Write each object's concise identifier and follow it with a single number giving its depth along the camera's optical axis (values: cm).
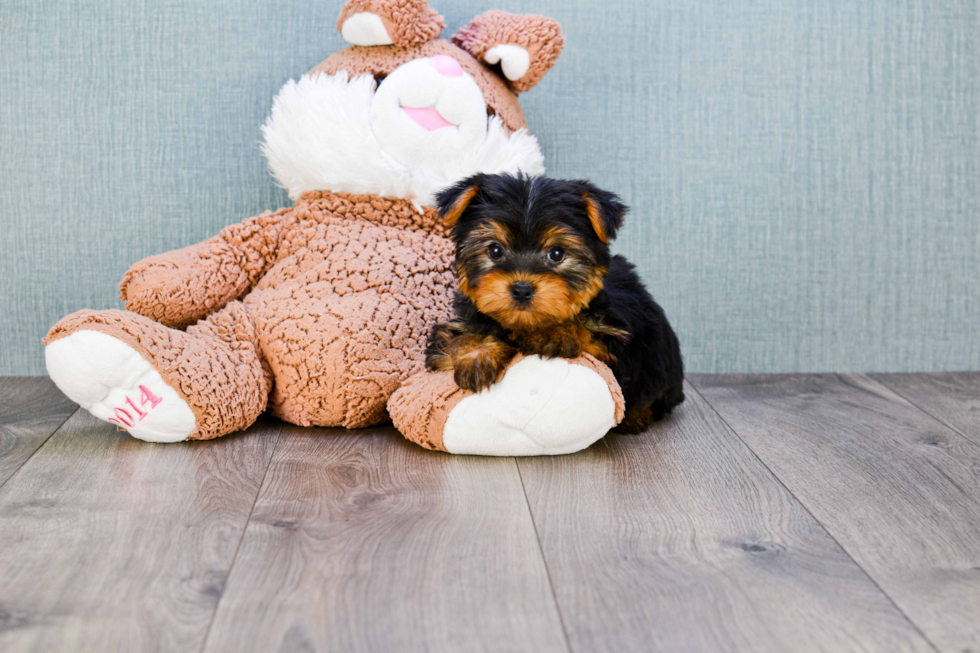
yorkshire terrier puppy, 105
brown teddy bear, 110
